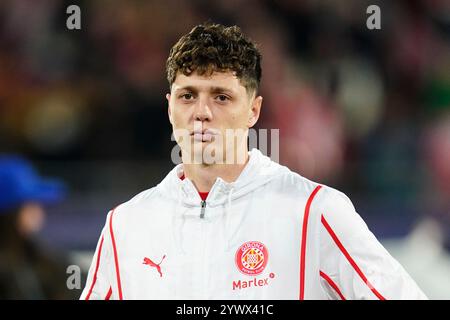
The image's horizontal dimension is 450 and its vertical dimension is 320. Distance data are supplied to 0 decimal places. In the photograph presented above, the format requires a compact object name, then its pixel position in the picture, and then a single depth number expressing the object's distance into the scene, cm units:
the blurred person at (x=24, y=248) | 966
